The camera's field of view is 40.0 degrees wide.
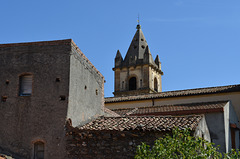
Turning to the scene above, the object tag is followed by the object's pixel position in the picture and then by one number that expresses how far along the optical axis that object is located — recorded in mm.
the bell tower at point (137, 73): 45375
